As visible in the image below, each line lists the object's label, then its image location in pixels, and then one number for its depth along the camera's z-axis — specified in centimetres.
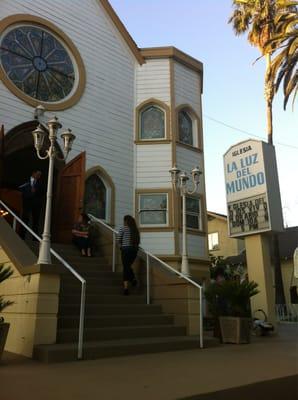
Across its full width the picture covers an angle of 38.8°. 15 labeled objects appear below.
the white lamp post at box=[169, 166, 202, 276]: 990
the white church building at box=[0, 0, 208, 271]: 1302
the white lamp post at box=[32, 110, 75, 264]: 736
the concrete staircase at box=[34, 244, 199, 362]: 688
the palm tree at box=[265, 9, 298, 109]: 2209
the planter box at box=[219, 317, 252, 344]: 920
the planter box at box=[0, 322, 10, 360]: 600
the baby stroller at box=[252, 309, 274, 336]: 1138
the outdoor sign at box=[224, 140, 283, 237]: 1205
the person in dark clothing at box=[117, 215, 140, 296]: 959
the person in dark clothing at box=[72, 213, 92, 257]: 1109
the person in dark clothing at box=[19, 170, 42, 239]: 1118
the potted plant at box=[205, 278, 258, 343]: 923
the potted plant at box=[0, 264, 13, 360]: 601
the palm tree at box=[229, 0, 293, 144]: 2344
